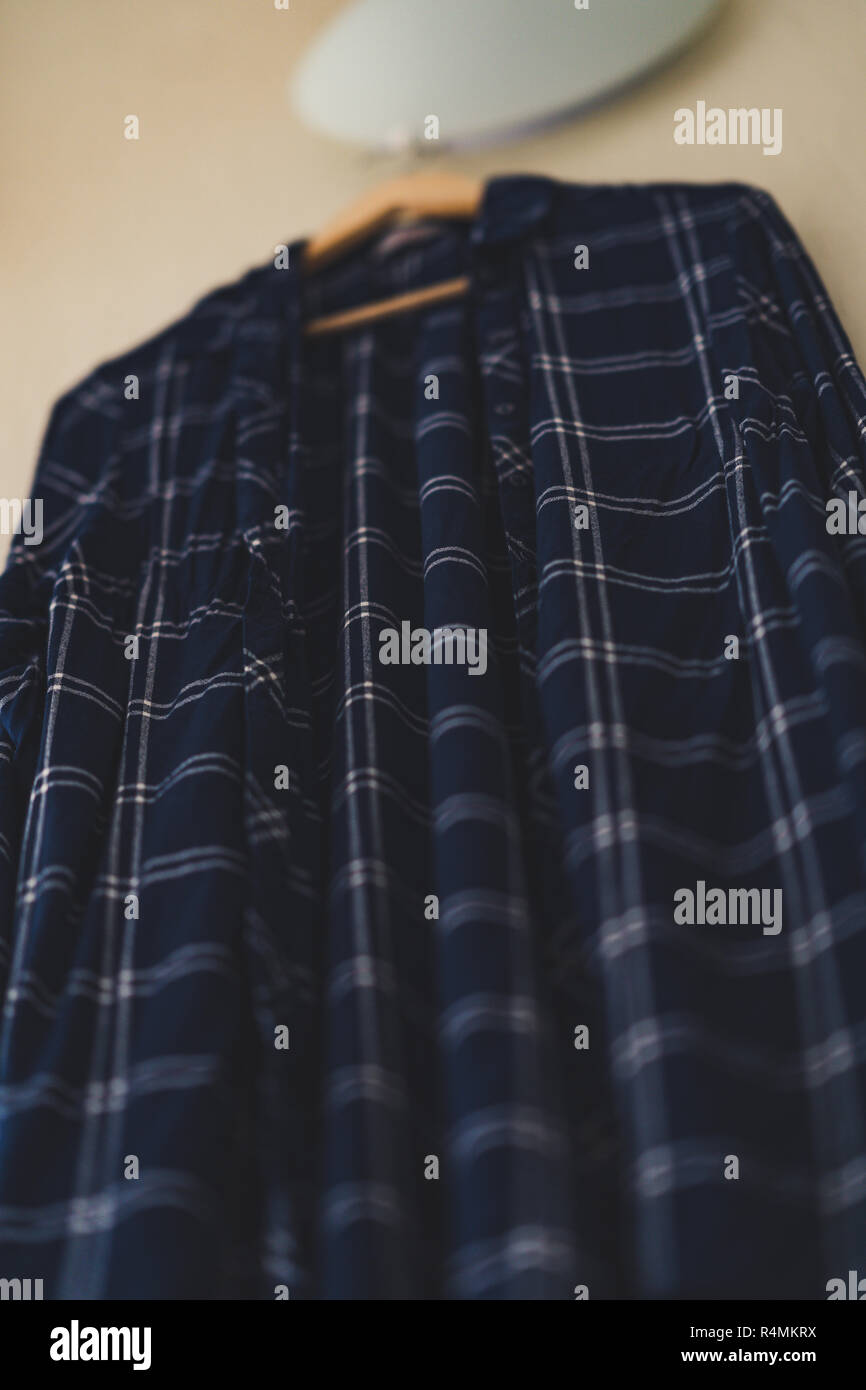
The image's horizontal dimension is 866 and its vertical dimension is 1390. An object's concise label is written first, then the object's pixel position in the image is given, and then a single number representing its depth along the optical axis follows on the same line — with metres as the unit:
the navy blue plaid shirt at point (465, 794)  0.69
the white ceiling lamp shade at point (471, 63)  1.28
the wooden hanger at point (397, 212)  1.19
